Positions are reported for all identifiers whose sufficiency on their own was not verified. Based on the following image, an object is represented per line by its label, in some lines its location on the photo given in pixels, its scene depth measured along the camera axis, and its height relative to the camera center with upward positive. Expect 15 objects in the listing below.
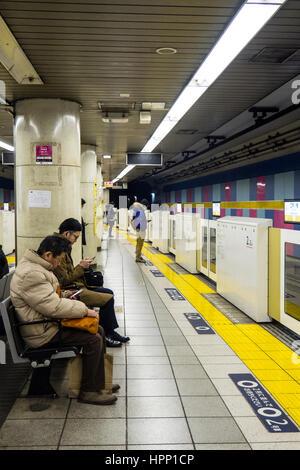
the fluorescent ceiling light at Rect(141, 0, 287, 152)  3.25 +1.47
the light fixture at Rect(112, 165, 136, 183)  17.74 +1.70
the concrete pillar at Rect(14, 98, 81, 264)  5.66 +0.51
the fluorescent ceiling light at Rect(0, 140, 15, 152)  11.03 +1.66
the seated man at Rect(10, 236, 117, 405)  3.10 -0.72
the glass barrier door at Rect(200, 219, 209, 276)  8.44 -0.75
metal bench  3.05 -1.02
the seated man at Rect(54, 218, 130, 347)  4.22 -0.83
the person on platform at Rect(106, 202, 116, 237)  22.32 -0.30
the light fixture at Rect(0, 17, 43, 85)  3.73 +1.44
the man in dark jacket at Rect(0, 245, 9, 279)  5.22 -0.66
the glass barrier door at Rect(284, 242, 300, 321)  4.93 -0.90
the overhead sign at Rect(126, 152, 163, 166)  12.54 +1.42
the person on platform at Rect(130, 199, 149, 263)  11.54 -0.34
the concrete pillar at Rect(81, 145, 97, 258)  10.41 +0.37
